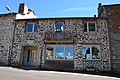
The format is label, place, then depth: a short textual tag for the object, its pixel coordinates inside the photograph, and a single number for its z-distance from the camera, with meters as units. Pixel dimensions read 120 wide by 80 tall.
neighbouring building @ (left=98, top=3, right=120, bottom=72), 8.81
